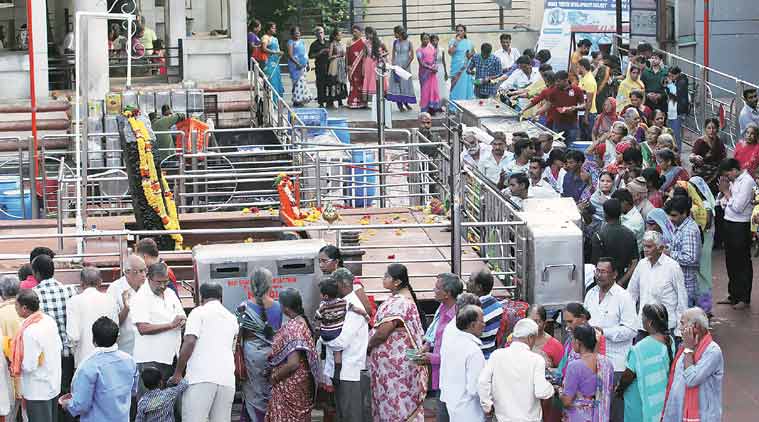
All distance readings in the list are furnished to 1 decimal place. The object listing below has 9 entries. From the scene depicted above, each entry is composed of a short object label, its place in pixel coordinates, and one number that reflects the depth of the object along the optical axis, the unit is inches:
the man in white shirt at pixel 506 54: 1045.8
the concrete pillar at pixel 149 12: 1334.0
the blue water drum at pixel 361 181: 826.8
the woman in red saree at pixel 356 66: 1135.6
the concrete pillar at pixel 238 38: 1110.4
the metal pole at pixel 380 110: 760.3
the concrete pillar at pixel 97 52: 1058.7
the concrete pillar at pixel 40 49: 1059.3
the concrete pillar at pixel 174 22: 1157.1
